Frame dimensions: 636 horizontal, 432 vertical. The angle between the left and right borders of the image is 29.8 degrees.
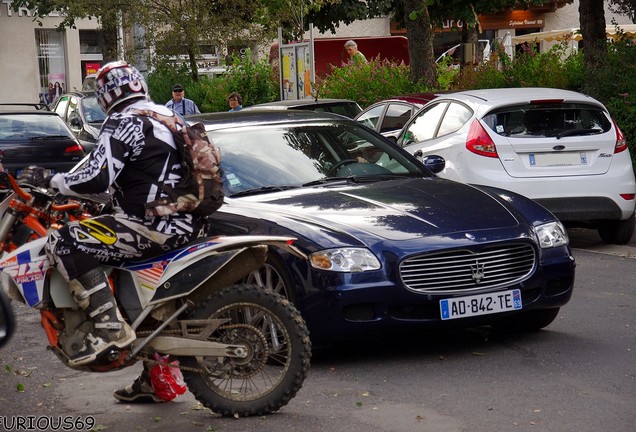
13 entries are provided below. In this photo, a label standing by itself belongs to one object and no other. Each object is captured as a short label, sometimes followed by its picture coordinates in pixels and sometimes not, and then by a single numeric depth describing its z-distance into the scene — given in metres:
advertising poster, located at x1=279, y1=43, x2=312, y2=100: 22.98
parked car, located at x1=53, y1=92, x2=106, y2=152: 21.54
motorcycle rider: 5.69
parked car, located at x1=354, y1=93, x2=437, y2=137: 14.20
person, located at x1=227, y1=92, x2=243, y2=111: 21.47
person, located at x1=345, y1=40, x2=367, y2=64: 21.92
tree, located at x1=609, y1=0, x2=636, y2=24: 17.24
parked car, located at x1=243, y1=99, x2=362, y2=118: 16.41
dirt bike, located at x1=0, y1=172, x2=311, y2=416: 5.74
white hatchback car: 11.53
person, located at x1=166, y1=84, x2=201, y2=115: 20.78
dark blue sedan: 6.86
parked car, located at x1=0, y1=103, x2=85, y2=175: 18.06
